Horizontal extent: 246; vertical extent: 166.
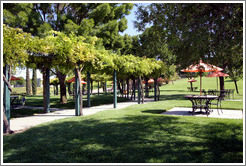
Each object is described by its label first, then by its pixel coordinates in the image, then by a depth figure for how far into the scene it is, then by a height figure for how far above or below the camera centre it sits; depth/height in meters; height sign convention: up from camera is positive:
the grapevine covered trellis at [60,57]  6.26 +1.34
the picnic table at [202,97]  8.42 -0.62
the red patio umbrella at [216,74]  16.52 +0.85
